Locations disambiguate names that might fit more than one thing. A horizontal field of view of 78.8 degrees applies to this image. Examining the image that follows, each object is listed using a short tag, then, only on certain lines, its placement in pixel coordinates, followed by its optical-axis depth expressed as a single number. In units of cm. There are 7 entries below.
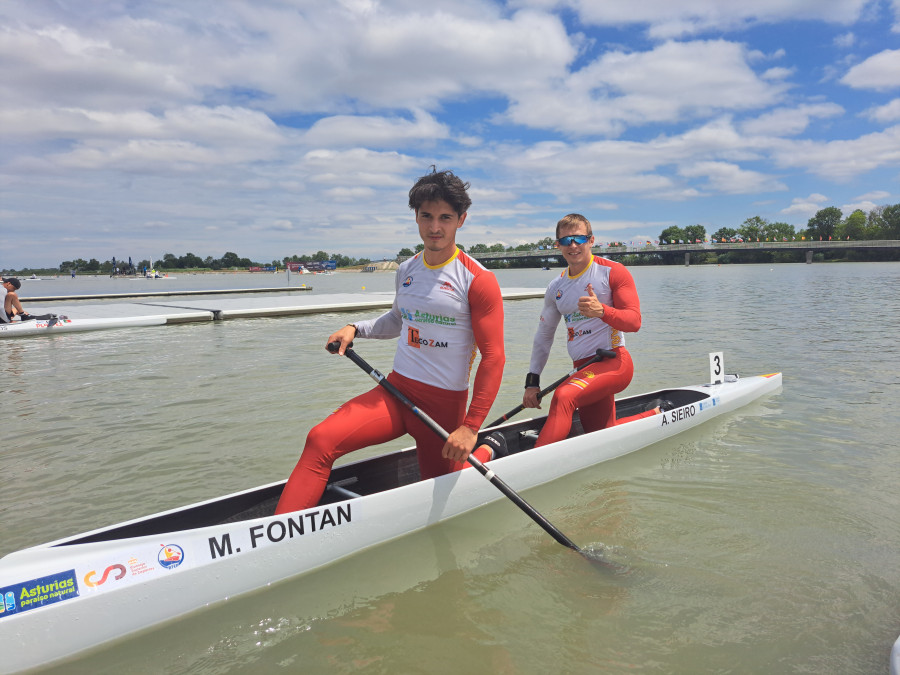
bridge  8719
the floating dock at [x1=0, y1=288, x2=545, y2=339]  1742
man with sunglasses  527
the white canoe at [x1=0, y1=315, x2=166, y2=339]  1681
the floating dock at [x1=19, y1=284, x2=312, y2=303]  3172
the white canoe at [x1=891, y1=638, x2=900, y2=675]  222
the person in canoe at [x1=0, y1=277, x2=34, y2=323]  1694
